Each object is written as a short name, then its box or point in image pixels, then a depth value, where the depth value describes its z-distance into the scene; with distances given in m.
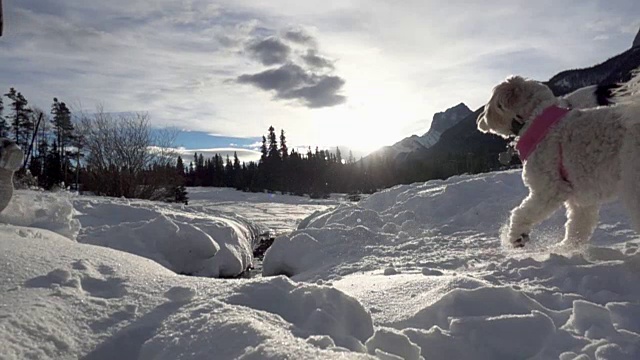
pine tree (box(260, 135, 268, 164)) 73.15
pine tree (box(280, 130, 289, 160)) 75.03
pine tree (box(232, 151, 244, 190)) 73.60
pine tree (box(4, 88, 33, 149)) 43.81
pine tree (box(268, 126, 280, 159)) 72.69
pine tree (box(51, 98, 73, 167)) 45.03
